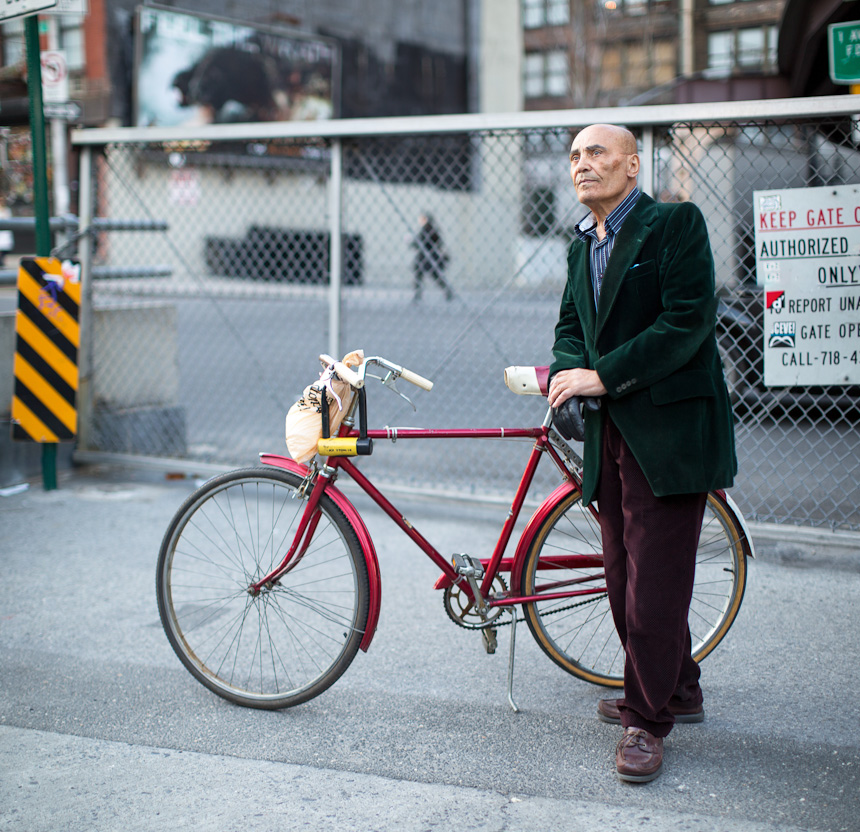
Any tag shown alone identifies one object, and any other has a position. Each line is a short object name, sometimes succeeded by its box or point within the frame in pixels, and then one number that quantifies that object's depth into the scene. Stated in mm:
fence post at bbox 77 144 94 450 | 6543
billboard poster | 32594
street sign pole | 5578
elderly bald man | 2770
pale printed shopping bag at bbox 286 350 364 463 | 3197
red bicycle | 3242
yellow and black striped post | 5895
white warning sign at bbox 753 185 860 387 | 4688
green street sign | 6965
